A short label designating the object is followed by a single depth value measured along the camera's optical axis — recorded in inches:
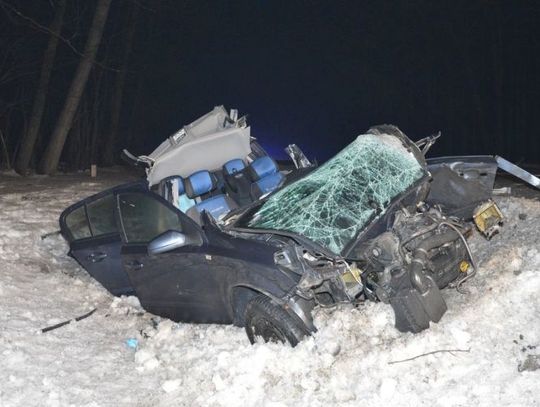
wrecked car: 161.5
